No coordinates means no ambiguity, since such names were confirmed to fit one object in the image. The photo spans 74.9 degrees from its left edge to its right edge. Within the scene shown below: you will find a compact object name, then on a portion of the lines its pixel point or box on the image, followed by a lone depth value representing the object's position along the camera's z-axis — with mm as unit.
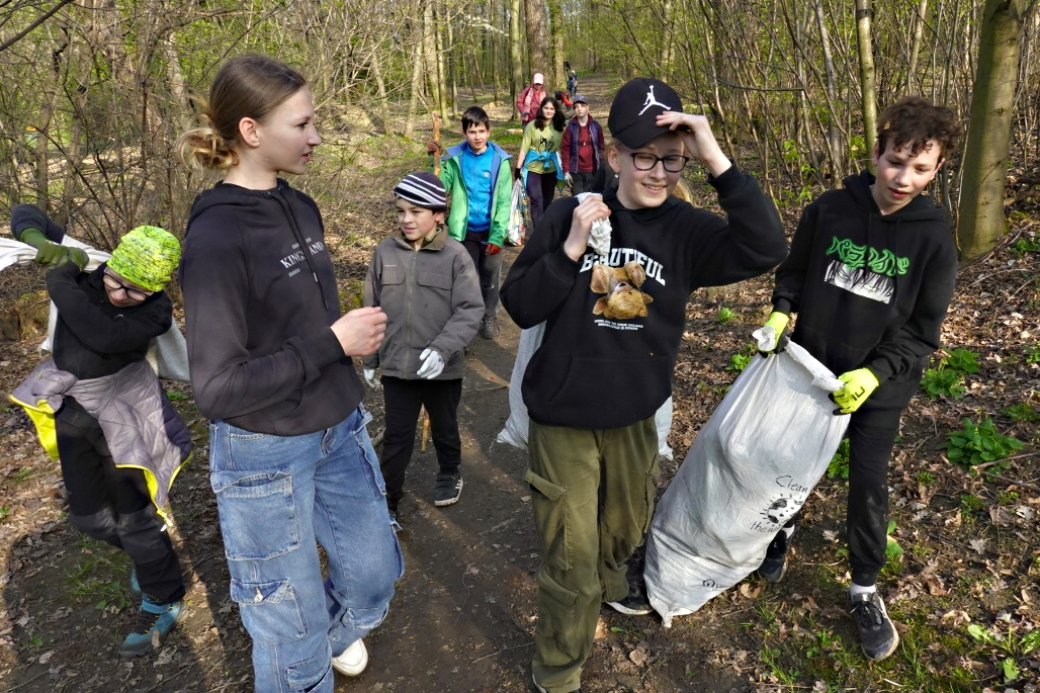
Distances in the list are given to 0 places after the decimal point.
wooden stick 4594
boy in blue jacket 5488
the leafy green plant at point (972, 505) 3250
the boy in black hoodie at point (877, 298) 2396
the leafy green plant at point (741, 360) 5008
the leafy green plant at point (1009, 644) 2453
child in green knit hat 2631
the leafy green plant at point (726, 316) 5883
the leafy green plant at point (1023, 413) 3715
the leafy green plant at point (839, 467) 3691
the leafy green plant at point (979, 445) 3496
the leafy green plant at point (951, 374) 4156
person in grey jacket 3389
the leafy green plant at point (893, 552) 3059
